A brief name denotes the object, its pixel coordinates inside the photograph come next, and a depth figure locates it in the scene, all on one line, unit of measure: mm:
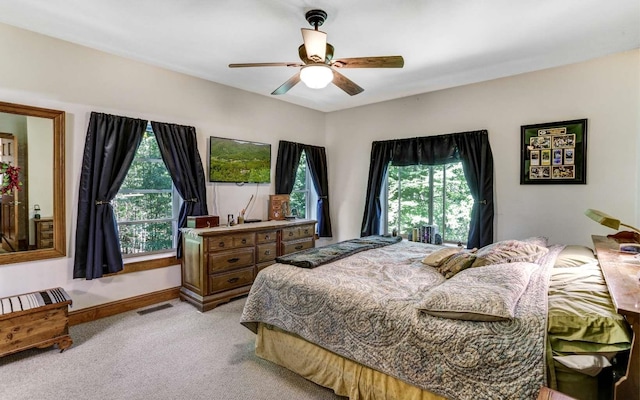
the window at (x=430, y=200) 4219
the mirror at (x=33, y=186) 2781
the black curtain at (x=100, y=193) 3105
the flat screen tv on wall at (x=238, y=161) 4125
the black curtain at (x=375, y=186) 4831
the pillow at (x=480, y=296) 1509
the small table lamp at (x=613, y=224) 1947
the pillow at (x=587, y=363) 1303
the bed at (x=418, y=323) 1408
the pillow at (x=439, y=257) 2502
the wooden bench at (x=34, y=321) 2373
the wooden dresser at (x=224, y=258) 3490
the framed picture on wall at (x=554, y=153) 3328
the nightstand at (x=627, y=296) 1158
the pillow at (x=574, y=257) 2232
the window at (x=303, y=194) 5344
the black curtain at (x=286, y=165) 4875
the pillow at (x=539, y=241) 2740
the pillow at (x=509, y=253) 2293
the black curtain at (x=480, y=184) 3867
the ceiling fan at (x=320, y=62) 2346
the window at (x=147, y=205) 3551
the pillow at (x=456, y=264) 2283
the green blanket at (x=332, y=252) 2518
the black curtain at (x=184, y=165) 3650
